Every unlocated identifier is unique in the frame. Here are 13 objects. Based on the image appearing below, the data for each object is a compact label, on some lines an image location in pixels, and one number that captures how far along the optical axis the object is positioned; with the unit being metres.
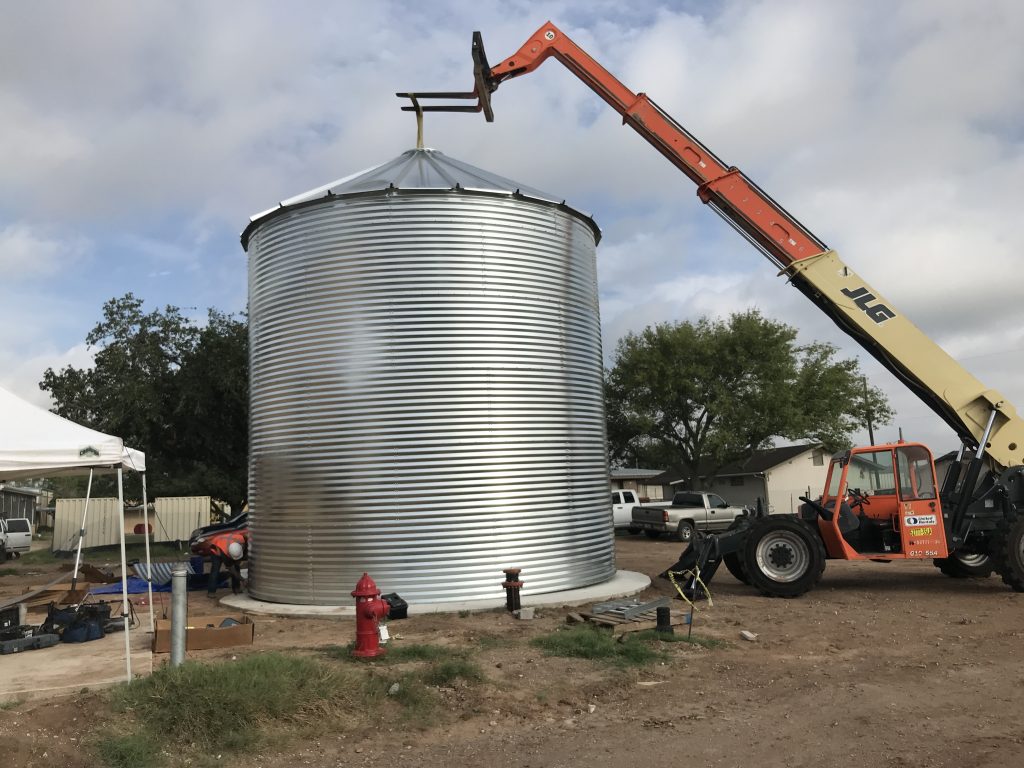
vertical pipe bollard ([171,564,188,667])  7.78
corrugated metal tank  11.70
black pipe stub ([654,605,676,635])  9.84
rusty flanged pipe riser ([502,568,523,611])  11.21
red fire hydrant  8.51
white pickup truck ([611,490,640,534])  31.52
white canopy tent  7.57
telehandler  12.88
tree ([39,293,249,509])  27.66
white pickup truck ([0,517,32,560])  29.88
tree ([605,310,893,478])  37.06
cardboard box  9.20
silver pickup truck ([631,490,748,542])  28.12
